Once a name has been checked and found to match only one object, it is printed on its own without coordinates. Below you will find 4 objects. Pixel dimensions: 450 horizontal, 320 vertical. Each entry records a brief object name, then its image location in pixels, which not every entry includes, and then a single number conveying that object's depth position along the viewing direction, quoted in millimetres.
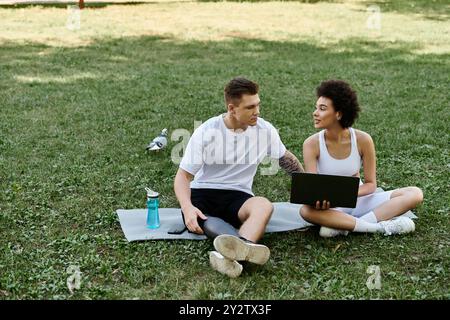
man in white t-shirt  4234
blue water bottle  4535
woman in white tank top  4406
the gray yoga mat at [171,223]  4387
